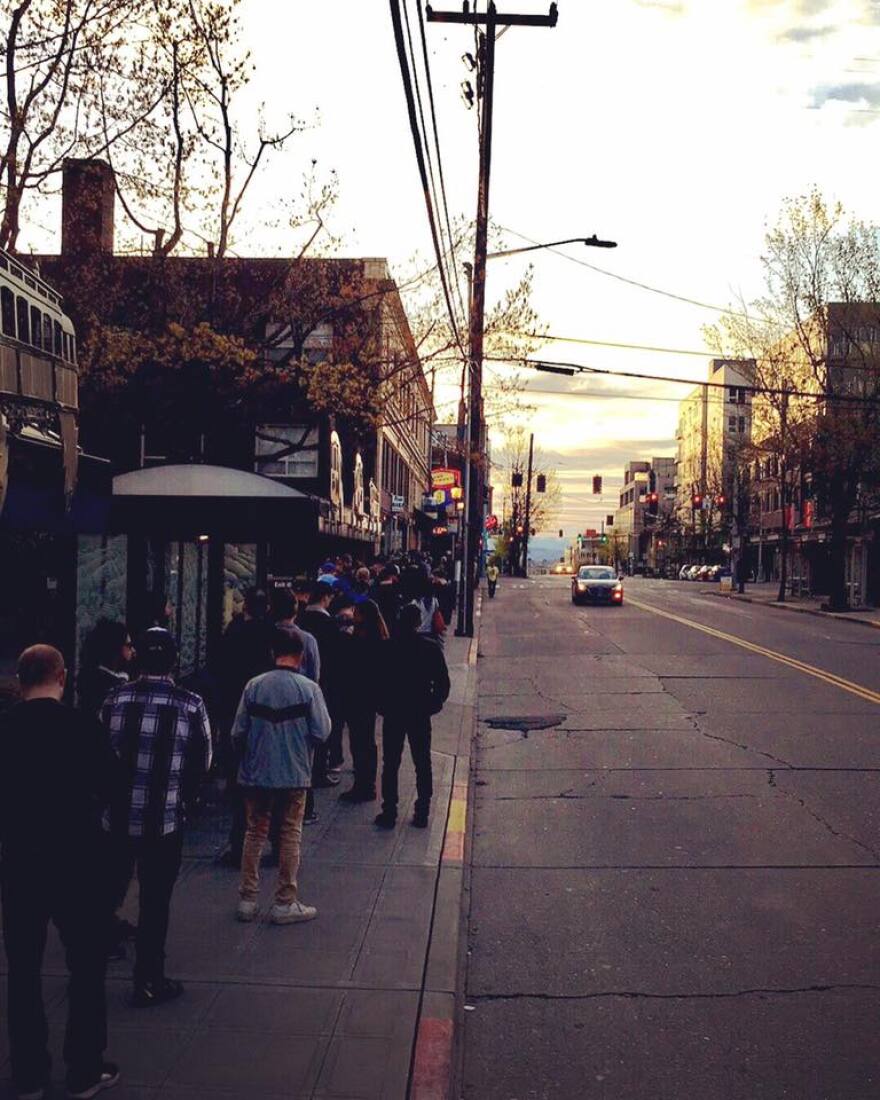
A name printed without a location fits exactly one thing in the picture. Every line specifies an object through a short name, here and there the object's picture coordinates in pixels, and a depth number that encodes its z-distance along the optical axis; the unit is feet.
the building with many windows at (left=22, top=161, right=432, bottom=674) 36.50
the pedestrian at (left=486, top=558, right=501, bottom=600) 164.35
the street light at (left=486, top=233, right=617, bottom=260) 81.87
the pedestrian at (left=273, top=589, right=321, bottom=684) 26.94
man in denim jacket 22.65
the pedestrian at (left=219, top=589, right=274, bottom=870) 27.04
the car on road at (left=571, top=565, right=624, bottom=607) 138.62
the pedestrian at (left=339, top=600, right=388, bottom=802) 33.99
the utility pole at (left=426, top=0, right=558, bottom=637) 78.84
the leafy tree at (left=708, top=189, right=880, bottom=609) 139.64
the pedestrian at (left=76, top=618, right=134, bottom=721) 23.34
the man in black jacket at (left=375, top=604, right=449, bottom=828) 31.40
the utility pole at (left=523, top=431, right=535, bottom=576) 293.98
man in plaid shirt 18.61
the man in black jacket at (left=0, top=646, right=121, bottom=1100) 15.51
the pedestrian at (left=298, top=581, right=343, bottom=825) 35.04
